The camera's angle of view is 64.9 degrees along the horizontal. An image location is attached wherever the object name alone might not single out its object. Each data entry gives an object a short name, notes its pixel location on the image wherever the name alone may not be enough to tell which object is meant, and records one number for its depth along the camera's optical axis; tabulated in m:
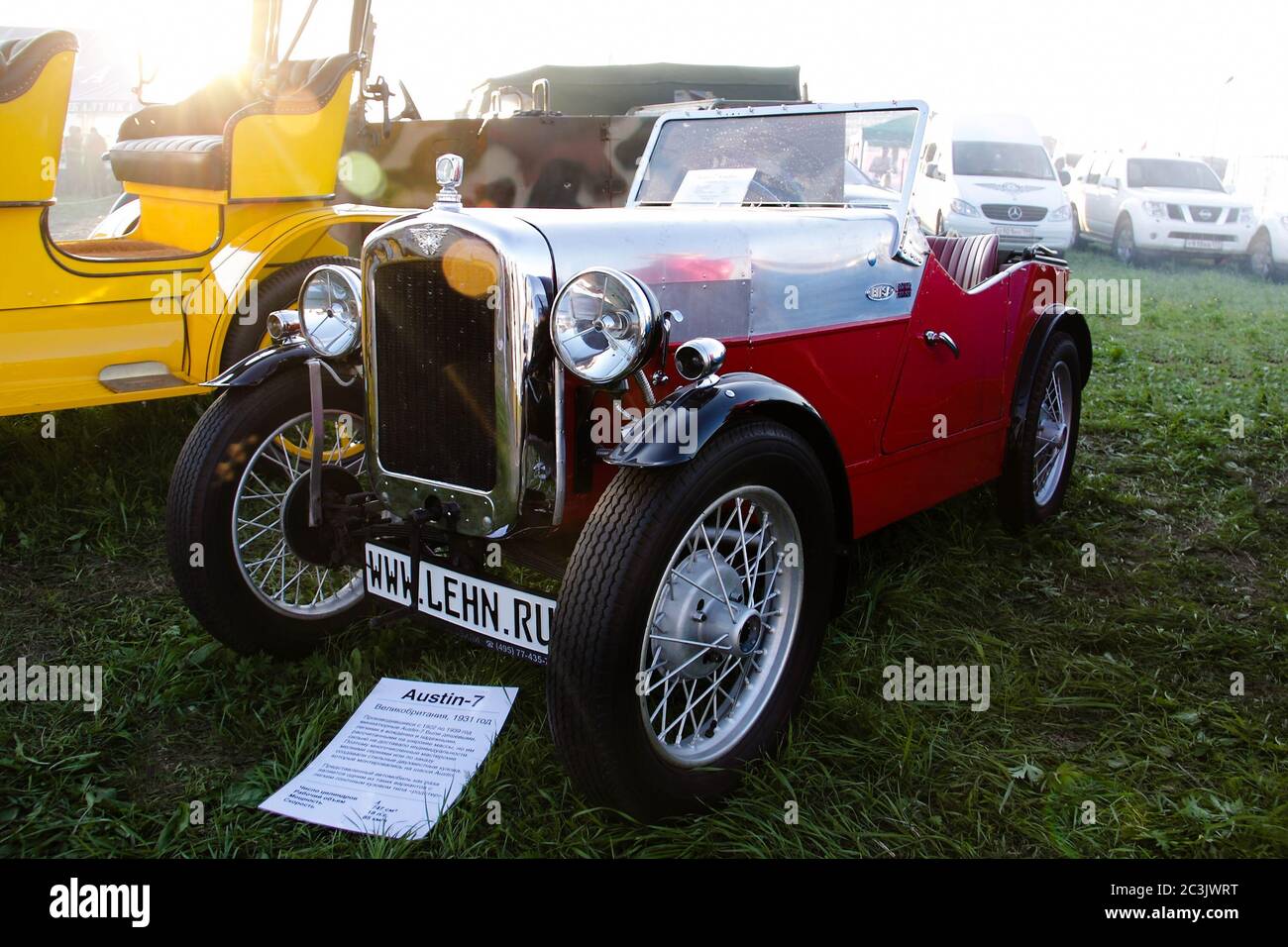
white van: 12.36
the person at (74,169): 19.44
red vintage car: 2.20
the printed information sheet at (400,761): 2.34
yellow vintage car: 3.79
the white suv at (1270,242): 13.34
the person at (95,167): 18.92
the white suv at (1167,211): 13.60
